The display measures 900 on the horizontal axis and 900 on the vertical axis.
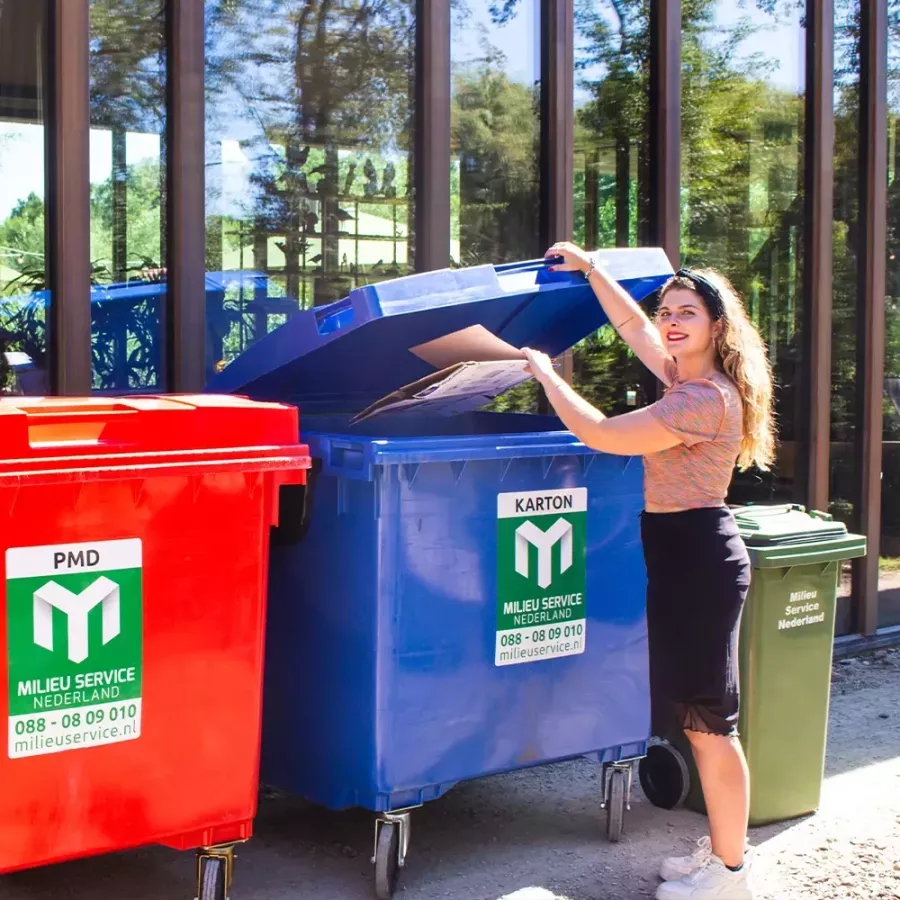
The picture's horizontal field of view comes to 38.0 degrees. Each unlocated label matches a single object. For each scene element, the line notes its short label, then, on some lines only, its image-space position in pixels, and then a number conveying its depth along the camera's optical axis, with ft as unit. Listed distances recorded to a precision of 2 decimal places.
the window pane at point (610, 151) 19.20
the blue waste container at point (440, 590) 11.71
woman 11.44
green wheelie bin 13.73
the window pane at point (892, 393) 23.00
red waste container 9.80
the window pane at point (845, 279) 22.33
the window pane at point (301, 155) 15.70
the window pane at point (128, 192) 14.69
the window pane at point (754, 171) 20.59
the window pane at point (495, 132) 17.87
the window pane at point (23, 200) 14.07
